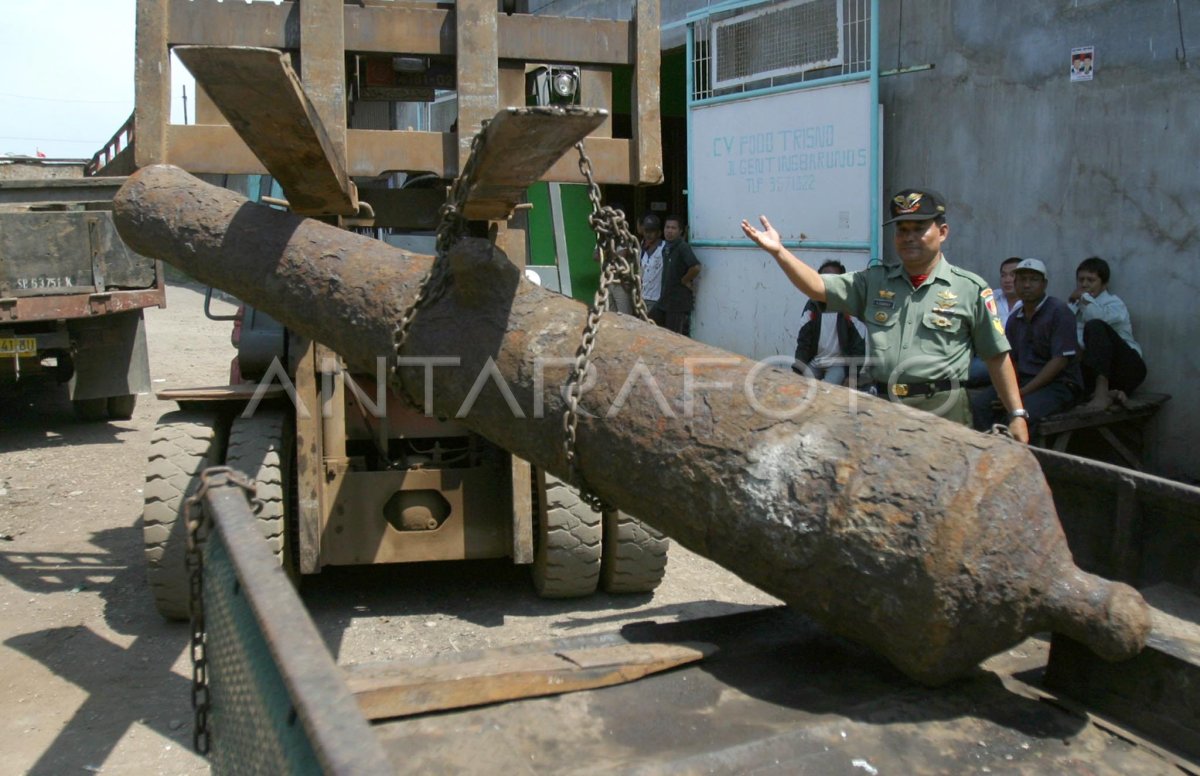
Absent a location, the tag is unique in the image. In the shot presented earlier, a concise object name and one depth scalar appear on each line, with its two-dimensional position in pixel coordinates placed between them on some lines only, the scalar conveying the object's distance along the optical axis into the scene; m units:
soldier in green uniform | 4.16
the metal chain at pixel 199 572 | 2.46
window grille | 9.30
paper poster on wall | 7.27
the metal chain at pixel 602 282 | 2.60
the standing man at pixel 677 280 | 11.10
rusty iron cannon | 2.33
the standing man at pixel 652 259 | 11.55
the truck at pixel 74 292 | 8.67
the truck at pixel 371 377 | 4.37
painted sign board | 9.20
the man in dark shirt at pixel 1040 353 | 6.68
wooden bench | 6.39
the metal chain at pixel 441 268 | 2.81
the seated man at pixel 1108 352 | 6.78
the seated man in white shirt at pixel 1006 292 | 7.56
